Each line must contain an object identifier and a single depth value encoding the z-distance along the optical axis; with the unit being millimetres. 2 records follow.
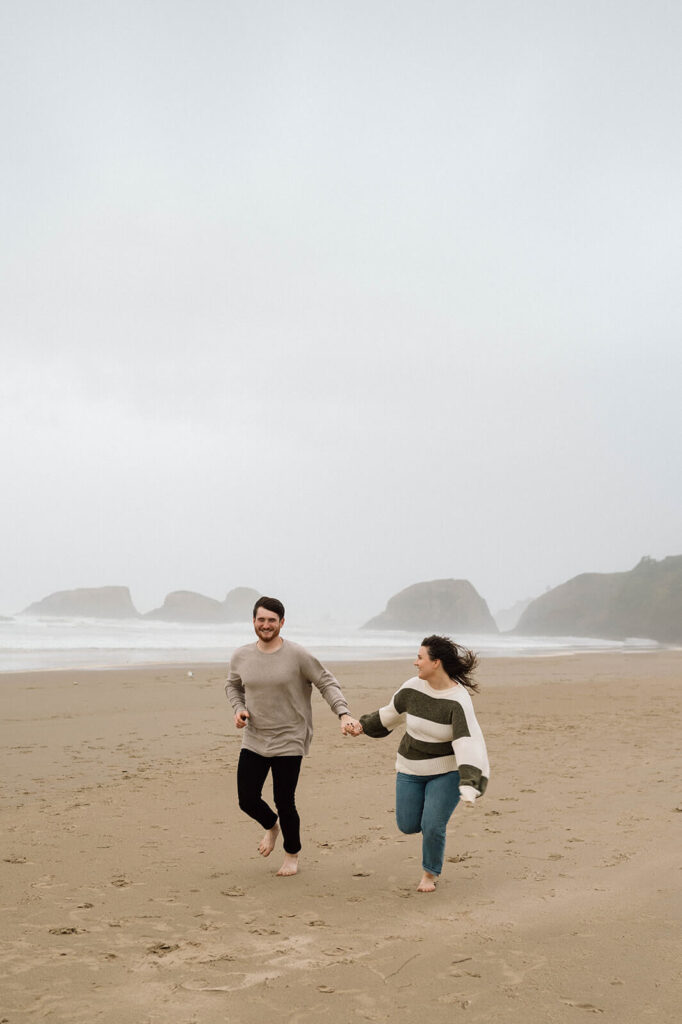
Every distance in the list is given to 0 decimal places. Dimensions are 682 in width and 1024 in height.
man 4973
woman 4590
